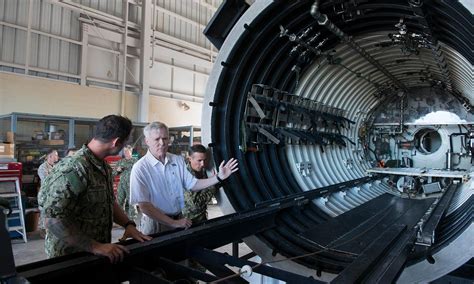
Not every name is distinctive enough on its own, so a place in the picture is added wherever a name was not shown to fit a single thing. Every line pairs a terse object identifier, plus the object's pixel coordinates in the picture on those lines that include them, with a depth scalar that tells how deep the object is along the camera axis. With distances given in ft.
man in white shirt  8.55
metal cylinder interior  9.27
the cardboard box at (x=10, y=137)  22.57
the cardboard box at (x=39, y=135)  26.94
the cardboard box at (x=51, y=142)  26.91
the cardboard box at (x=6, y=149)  22.11
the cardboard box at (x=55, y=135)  27.55
